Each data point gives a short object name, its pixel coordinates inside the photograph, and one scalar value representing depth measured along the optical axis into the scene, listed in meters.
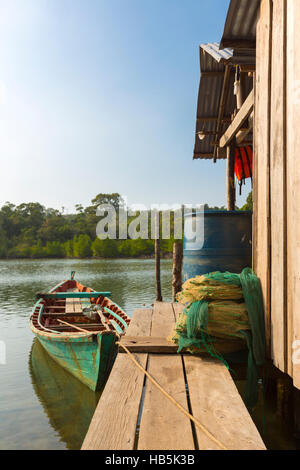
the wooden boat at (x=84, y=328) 5.60
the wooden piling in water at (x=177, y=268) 10.69
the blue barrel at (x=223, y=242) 4.76
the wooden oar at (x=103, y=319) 7.10
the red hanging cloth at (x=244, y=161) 8.09
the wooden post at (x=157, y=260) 11.79
